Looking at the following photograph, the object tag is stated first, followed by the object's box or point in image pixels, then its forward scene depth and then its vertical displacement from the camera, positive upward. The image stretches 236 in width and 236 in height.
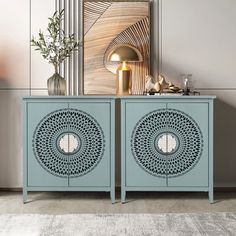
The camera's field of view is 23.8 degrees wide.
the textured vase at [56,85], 4.41 +0.22
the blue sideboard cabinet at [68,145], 4.28 -0.25
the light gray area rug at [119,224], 3.28 -0.69
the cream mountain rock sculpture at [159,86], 4.43 +0.22
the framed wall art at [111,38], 4.71 +0.63
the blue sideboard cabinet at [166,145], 4.26 -0.24
